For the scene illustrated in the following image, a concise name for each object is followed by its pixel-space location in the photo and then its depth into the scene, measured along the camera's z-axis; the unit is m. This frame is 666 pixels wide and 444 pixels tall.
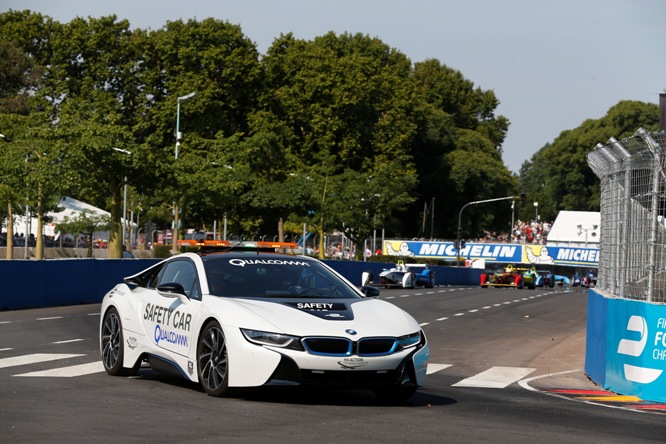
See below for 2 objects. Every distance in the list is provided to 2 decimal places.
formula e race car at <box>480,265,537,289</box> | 66.00
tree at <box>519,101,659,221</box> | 129.50
